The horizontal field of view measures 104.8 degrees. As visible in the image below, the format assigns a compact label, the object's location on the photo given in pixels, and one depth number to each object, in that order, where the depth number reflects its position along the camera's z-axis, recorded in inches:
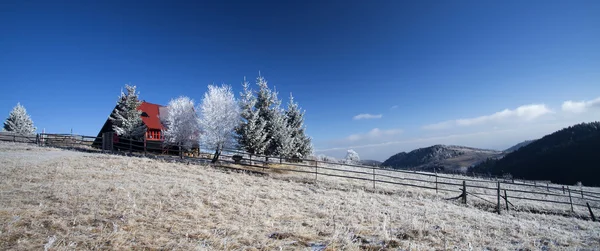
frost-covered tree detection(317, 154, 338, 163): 1872.5
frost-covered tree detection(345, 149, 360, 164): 2411.3
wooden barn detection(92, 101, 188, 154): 1177.2
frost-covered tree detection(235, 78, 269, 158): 868.0
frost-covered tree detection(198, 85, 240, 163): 832.3
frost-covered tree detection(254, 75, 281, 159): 968.0
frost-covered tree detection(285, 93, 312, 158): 1179.9
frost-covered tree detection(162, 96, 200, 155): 938.7
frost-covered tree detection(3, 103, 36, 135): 1824.6
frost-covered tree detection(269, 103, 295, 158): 965.6
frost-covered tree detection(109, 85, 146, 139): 1048.8
